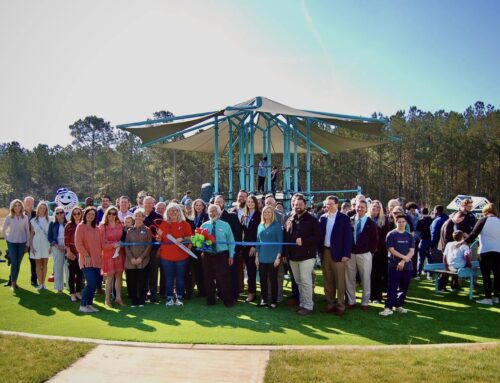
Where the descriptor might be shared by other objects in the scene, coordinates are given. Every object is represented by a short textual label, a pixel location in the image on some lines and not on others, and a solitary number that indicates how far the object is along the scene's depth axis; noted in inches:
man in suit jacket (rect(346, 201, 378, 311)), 280.8
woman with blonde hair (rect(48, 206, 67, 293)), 335.6
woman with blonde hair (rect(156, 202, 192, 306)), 291.4
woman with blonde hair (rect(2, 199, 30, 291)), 349.1
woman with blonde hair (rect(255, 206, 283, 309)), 279.1
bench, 321.7
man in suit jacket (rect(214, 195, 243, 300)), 301.7
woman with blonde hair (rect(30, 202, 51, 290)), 348.5
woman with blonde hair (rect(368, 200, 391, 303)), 308.0
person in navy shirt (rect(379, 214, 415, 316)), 270.7
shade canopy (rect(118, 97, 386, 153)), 374.2
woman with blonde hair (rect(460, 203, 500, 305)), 295.9
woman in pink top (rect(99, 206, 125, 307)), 285.4
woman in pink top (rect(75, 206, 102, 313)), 273.9
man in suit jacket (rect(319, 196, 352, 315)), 265.6
